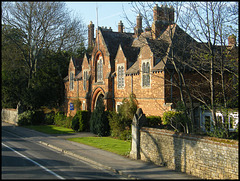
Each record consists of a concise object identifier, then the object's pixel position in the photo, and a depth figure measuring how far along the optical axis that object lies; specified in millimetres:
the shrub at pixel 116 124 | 23109
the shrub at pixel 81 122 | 28750
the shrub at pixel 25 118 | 35562
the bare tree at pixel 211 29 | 12961
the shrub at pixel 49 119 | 37281
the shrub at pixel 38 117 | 36406
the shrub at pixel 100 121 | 25234
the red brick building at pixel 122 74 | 20412
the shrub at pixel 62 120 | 32438
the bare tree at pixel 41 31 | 27906
